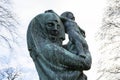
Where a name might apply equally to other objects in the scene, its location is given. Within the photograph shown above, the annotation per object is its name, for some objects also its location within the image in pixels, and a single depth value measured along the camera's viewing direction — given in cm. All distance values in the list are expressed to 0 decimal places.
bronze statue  476
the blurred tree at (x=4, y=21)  1678
